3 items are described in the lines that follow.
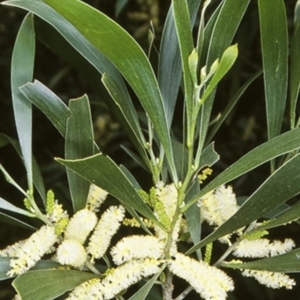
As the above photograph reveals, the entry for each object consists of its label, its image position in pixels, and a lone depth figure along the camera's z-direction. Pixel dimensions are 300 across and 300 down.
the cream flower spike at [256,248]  0.64
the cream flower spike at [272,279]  0.63
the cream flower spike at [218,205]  0.64
